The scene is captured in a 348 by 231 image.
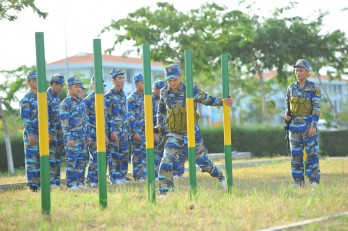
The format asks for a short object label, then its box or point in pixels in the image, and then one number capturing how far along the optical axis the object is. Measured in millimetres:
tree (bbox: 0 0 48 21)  17250
